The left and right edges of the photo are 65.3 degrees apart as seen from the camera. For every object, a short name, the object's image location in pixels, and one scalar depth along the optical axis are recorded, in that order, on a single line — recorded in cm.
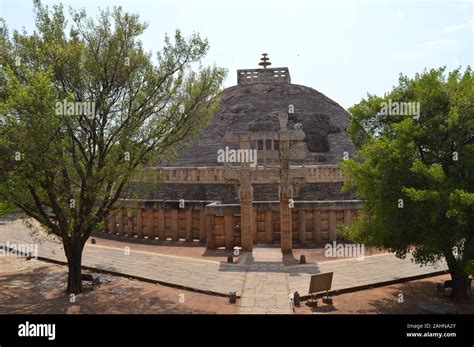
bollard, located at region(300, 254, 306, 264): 1336
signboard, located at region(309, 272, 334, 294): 911
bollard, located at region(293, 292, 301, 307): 917
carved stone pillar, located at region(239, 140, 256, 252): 1520
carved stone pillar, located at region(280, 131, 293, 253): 1501
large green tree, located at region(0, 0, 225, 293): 952
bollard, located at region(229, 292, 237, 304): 929
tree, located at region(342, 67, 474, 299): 782
